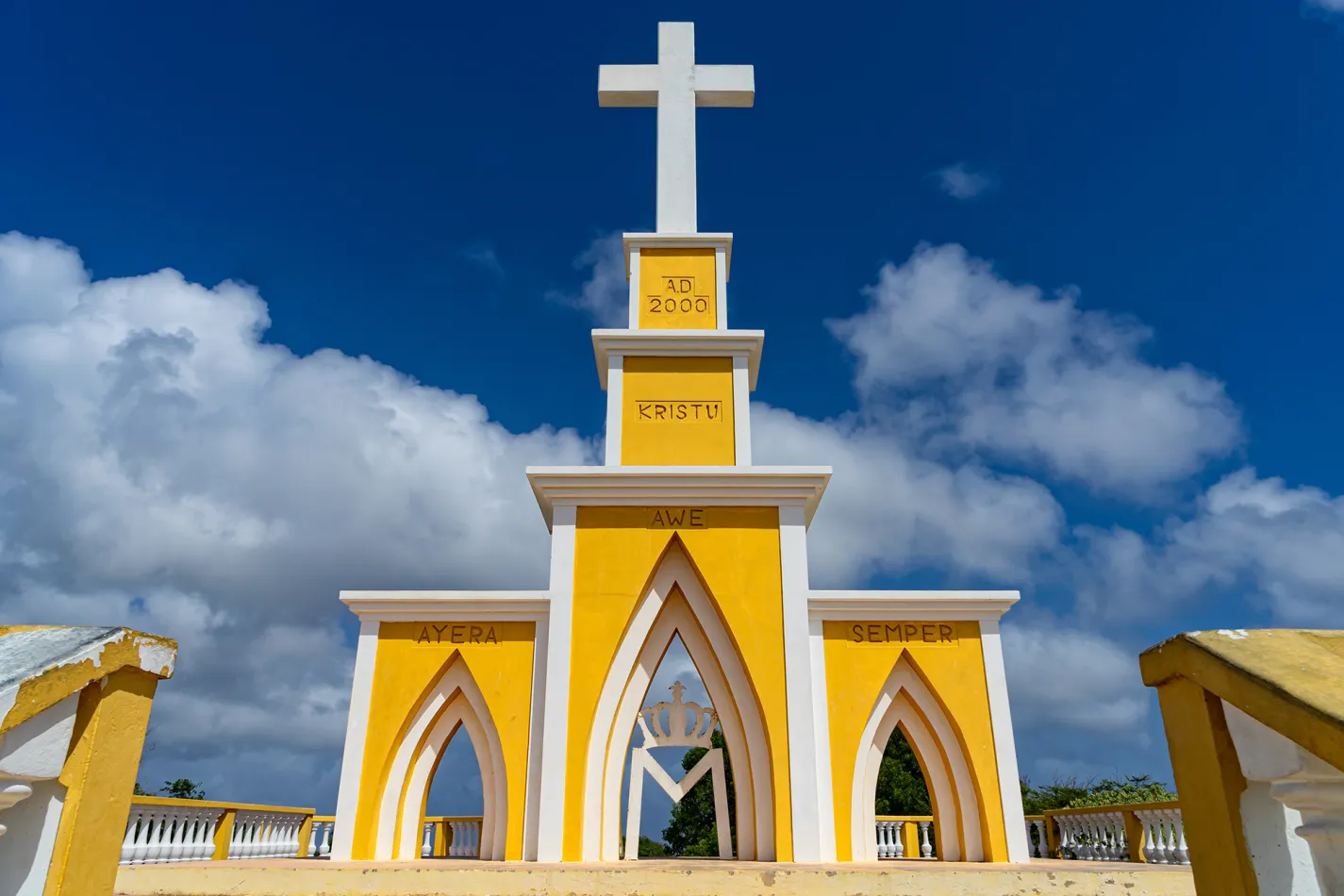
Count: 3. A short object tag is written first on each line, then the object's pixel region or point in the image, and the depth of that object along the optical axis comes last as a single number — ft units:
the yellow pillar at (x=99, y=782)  8.88
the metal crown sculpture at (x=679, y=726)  35.60
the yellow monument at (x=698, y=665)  31.32
